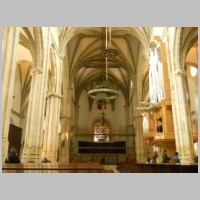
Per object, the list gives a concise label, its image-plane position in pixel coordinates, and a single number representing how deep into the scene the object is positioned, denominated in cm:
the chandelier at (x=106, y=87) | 1002
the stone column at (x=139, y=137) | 1939
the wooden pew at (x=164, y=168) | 504
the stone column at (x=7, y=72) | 597
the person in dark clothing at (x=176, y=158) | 831
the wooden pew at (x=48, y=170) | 352
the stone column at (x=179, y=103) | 919
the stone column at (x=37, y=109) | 955
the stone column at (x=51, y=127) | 1338
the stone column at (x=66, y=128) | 1942
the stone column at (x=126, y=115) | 2865
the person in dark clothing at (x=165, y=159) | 894
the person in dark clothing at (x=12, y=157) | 699
